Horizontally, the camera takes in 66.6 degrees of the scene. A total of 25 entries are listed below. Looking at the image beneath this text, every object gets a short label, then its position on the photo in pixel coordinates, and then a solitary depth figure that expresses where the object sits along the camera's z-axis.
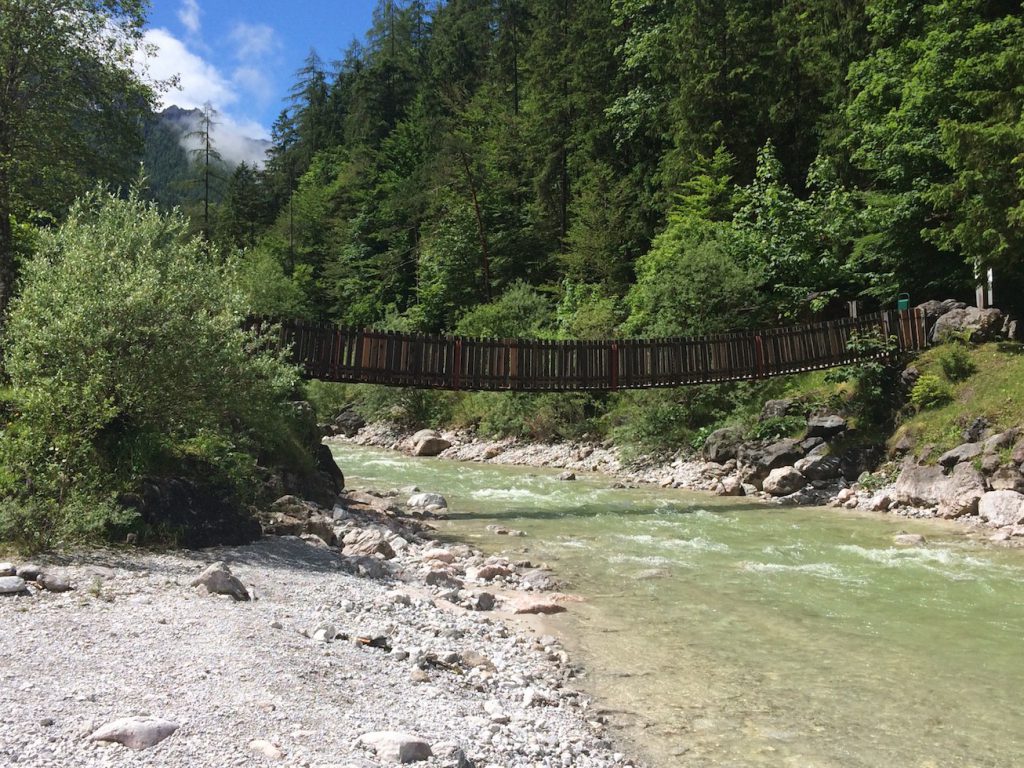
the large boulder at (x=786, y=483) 16.27
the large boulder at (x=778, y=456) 17.25
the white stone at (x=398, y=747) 3.92
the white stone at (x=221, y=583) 6.54
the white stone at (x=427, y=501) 14.95
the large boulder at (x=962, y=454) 13.81
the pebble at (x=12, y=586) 5.66
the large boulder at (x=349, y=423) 34.50
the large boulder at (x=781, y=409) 18.84
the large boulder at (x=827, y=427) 17.42
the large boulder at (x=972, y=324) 16.91
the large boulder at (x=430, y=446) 27.30
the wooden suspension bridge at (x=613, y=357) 17.47
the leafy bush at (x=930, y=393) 16.16
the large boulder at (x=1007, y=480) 12.74
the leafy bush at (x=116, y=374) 7.92
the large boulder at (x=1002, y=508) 12.10
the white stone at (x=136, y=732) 3.59
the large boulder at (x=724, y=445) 18.89
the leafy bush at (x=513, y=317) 30.84
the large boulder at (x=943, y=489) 13.02
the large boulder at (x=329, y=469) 14.71
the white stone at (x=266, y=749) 3.71
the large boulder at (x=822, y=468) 16.48
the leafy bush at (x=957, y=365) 16.25
